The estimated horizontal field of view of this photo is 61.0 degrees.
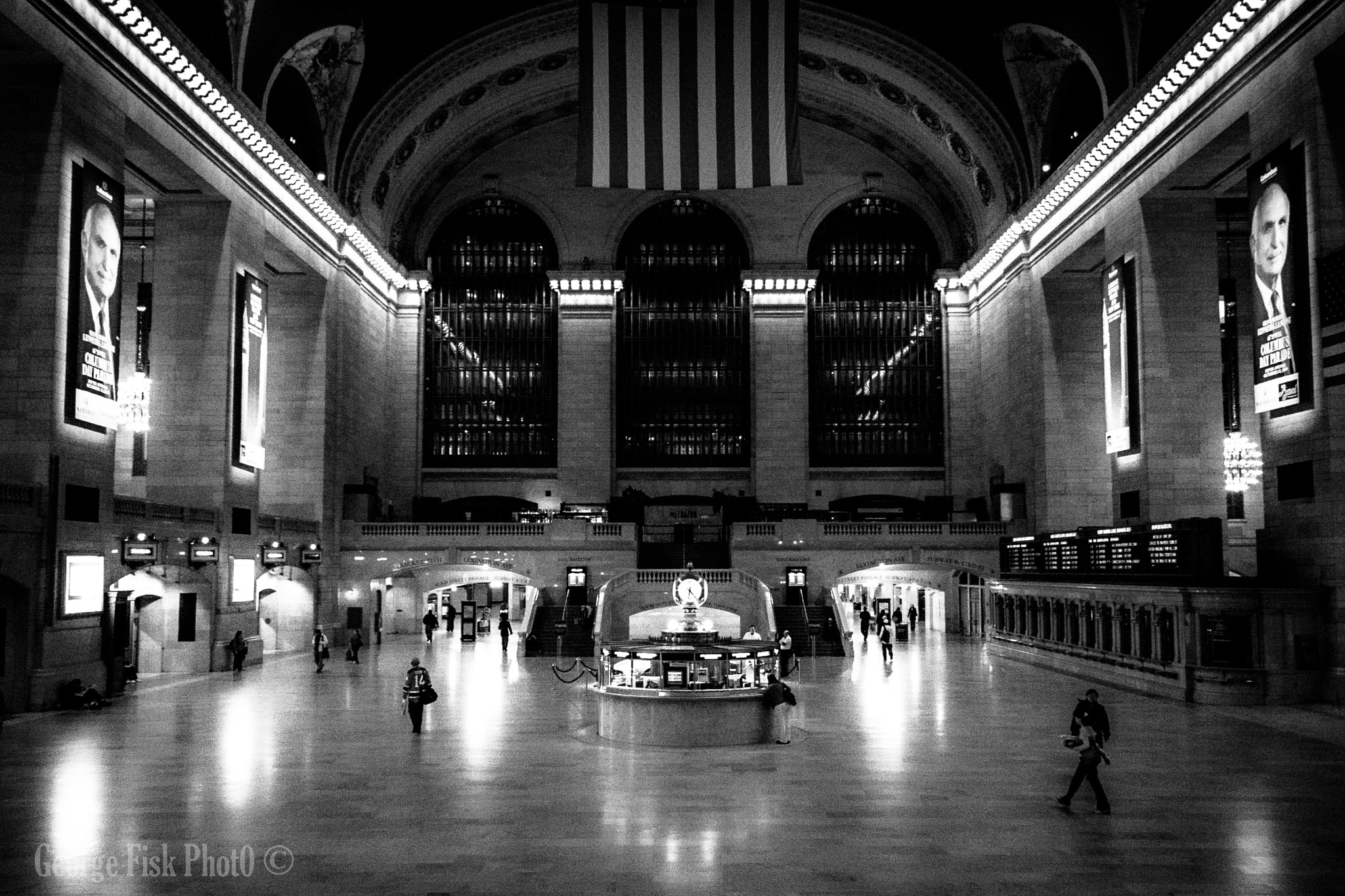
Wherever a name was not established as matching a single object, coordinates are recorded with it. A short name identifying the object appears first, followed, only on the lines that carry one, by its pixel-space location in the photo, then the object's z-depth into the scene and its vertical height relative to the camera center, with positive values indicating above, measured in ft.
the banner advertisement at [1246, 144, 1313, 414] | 72.02 +16.40
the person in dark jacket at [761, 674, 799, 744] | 53.26 -7.62
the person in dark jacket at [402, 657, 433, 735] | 56.49 -7.42
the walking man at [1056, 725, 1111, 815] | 38.55 -7.85
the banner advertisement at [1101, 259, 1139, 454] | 100.37 +16.19
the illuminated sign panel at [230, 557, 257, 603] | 100.07 -3.26
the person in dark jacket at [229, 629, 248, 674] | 92.05 -8.55
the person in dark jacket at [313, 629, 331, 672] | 91.25 -8.61
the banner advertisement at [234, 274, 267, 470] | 103.71 +15.76
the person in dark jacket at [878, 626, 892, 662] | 94.89 -8.66
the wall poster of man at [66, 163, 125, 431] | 72.18 +15.96
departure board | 75.20 -1.10
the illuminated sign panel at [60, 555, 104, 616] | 69.82 -2.55
